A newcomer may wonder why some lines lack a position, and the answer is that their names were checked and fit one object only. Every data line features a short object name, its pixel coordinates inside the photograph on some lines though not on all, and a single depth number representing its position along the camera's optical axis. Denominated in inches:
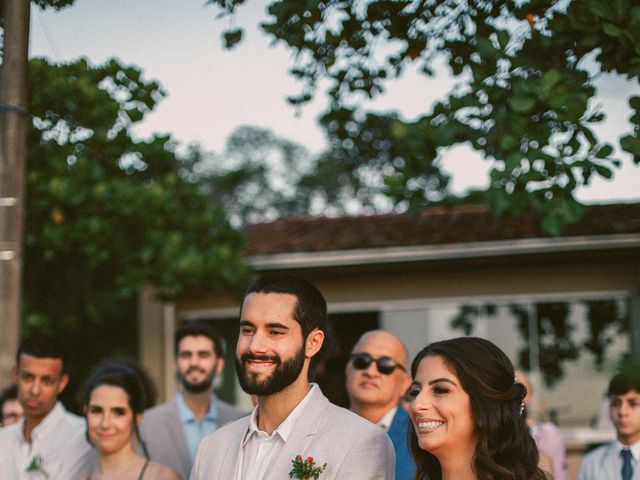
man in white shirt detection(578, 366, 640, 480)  214.8
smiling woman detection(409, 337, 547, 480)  134.6
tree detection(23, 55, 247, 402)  426.6
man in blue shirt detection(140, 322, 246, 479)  239.0
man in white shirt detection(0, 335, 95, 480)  205.3
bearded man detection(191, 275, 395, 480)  136.4
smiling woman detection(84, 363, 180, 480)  192.4
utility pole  193.8
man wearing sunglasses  213.5
